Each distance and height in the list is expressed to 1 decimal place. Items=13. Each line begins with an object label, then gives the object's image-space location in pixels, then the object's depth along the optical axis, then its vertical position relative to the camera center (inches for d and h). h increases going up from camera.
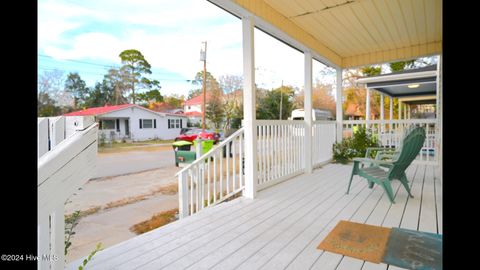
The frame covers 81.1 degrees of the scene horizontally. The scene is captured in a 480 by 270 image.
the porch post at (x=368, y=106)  394.9 +36.0
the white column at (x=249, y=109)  136.9 +11.4
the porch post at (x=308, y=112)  205.5 +14.2
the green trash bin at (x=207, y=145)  291.7 -13.6
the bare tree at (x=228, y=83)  669.3 +116.8
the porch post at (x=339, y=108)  266.1 +22.4
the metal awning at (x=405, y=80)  305.4 +57.7
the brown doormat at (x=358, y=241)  80.4 -34.9
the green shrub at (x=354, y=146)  252.7 -14.0
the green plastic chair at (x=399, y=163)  130.5 -15.8
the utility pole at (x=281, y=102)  706.8 +74.3
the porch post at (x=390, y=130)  252.4 +0.4
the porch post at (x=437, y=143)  201.6 -9.4
